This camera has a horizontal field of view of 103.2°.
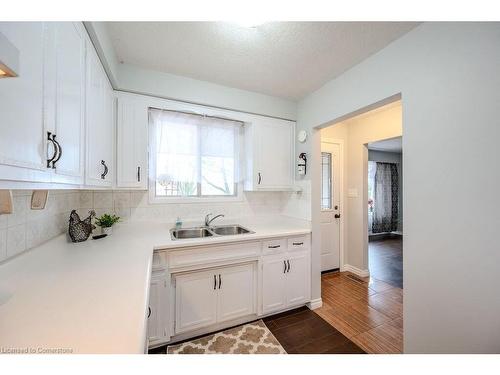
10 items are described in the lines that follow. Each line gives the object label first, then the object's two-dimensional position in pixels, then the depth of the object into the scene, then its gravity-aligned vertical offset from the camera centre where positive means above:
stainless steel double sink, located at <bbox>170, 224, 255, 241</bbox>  2.08 -0.44
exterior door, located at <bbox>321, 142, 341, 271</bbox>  3.16 -0.24
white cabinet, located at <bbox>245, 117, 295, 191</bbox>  2.36 +0.46
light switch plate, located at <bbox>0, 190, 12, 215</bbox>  0.76 -0.04
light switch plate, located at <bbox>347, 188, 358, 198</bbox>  3.16 -0.03
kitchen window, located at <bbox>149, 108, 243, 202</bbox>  2.12 +0.40
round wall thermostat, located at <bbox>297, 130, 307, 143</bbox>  2.39 +0.68
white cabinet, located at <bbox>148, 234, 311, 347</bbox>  1.59 -0.86
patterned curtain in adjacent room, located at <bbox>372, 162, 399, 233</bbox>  5.62 -0.21
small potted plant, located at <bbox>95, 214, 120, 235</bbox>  1.73 -0.28
